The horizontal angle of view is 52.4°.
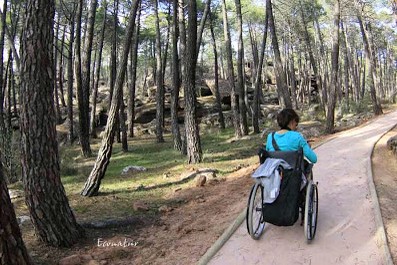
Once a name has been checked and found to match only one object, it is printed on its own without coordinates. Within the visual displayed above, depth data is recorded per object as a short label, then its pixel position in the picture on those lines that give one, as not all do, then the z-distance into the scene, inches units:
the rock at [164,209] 292.7
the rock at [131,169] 455.8
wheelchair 175.8
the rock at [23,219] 265.0
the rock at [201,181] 352.5
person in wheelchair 181.8
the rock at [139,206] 295.0
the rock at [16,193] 349.3
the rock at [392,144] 398.8
